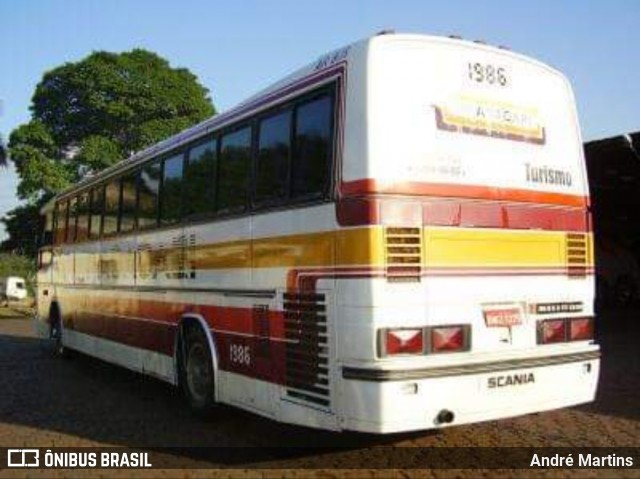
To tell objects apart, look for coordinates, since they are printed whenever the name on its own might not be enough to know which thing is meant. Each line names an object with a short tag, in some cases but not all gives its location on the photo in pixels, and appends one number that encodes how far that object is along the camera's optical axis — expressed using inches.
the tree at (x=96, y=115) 1368.1
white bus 243.9
